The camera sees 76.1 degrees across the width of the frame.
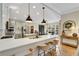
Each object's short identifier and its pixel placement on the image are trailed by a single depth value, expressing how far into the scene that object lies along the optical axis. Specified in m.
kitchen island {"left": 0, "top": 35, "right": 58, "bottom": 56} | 0.91
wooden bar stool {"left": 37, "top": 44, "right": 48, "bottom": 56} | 0.99
